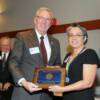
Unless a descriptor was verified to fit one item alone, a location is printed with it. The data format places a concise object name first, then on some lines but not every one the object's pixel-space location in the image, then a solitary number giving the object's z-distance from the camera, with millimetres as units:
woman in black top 2354
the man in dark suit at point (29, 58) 2574
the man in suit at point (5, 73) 4285
